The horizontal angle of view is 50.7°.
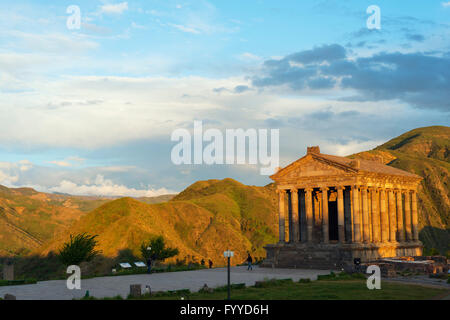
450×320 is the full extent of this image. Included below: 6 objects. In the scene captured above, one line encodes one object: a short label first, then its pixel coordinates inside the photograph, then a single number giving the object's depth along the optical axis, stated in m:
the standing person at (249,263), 45.64
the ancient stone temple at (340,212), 45.15
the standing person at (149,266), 43.01
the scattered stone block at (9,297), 22.59
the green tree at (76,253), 39.72
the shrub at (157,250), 52.53
